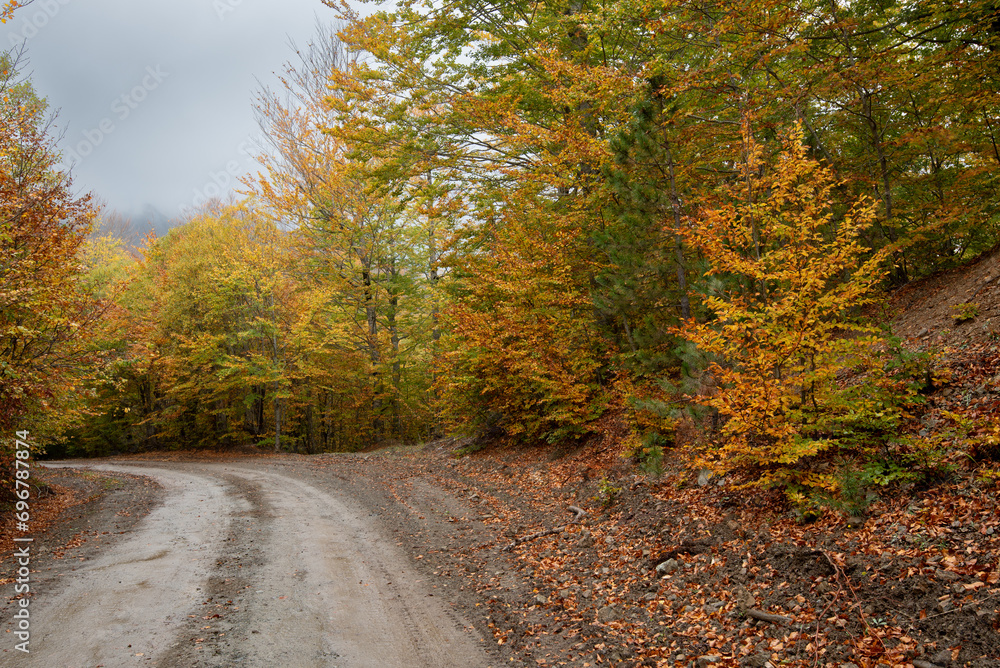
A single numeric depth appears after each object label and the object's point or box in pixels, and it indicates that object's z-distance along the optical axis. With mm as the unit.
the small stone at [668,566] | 5441
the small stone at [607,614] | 4958
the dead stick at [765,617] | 4055
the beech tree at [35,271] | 8266
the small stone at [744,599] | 4391
